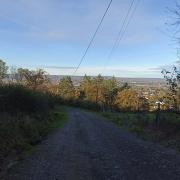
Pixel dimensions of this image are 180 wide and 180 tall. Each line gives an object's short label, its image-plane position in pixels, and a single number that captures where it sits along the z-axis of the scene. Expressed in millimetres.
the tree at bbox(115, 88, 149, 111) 54506
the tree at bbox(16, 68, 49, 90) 56036
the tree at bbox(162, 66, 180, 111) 12233
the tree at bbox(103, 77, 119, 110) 58785
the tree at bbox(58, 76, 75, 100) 58369
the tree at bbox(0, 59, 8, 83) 53618
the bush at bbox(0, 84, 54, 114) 14620
